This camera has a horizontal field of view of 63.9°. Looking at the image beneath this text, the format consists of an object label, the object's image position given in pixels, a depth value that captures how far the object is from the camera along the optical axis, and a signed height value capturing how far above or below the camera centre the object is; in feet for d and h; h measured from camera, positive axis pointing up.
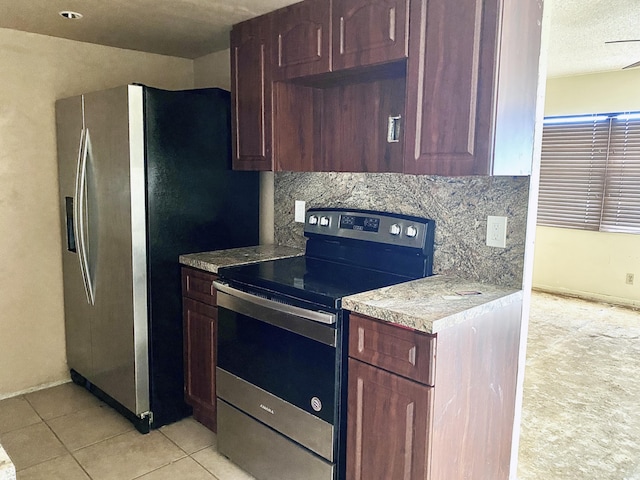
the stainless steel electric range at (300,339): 6.29 -2.13
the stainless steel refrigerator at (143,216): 8.23 -0.71
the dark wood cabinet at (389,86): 5.78 +1.29
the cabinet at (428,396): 5.45 -2.44
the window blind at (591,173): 17.51 +0.38
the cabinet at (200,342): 8.33 -2.77
